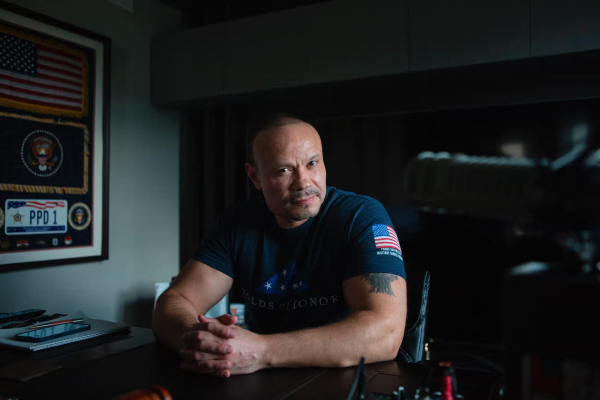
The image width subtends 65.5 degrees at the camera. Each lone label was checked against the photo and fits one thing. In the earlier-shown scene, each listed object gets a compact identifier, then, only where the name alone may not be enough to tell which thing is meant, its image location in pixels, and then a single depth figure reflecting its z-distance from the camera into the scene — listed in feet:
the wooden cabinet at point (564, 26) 6.70
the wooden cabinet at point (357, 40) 8.06
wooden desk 2.87
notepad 3.68
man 3.86
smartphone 3.79
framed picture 7.82
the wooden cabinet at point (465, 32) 7.18
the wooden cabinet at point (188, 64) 9.86
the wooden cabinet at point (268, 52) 8.94
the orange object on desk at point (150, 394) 2.37
